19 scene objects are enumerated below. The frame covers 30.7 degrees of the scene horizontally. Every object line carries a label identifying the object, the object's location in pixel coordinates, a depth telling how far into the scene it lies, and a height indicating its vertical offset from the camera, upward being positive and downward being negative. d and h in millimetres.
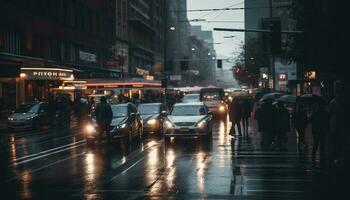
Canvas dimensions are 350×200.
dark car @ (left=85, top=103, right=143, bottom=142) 23328 -1219
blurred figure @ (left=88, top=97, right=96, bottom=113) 44688 -751
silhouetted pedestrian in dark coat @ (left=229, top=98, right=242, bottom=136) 26250 -903
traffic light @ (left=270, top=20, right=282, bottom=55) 26188 +2183
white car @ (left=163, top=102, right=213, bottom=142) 23734 -1236
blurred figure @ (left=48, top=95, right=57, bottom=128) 38938 -1100
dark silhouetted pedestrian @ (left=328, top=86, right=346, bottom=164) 15195 -883
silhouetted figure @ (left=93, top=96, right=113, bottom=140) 21991 -792
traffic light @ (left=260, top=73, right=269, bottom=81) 55775 +1134
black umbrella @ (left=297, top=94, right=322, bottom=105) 30167 -475
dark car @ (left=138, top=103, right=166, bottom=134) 28297 -1123
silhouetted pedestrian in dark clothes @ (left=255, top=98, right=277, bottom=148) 21055 -965
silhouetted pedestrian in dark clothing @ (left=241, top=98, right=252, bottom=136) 28220 -942
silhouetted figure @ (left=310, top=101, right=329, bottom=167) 16688 -837
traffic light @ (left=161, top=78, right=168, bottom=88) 53412 +793
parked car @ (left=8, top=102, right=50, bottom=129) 35375 -1304
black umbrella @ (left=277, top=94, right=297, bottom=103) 35062 -479
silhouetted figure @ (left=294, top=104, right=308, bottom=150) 20875 -1079
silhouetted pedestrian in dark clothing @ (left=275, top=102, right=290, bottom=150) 21094 -1105
